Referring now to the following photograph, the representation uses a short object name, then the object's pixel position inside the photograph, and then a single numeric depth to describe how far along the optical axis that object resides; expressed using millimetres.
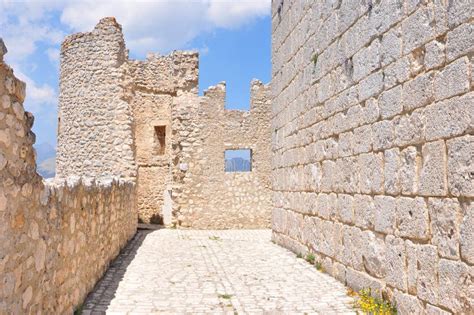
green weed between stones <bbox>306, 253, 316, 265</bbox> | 7311
